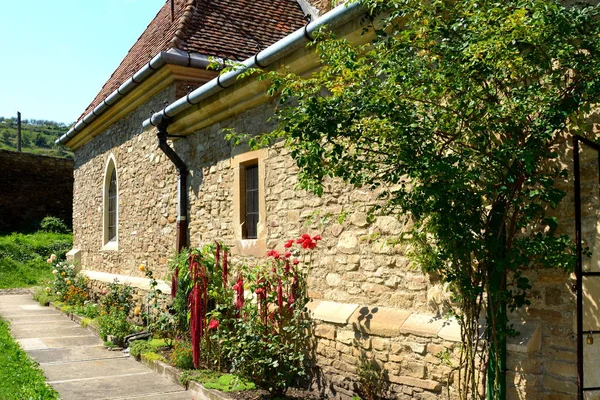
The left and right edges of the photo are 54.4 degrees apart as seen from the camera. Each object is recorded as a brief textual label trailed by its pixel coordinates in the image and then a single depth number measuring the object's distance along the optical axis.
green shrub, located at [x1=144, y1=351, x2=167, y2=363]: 6.73
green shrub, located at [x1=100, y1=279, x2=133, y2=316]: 9.40
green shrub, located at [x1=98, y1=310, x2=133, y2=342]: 8.15
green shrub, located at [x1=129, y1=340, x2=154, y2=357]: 7.22
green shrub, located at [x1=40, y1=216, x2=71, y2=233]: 23.06
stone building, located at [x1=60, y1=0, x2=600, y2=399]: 4.13
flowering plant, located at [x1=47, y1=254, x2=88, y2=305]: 11.98
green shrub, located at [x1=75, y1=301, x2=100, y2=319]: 10.30
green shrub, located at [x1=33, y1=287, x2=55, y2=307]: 12.71
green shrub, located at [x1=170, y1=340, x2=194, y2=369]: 6.31
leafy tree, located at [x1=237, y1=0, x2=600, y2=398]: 3.17
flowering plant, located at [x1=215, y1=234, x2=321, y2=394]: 5.26
